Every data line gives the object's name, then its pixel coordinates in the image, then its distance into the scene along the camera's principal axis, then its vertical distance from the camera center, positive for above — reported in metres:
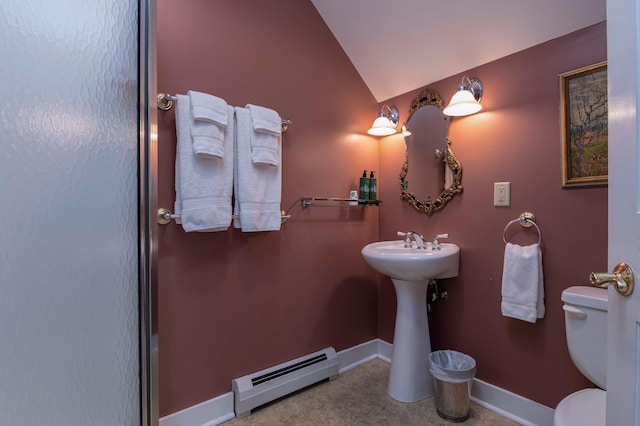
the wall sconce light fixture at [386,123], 2.02 +0.59
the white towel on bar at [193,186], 1.30 +0.12
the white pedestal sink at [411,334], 1.63 -0.67
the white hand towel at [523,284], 1.40 -0.34
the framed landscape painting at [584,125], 1.27 +0.37
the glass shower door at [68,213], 0.61 +0.00
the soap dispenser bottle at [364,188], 2.04 +0.16
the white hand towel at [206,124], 1.29 +0.38
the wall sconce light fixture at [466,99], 1.58 +0.59
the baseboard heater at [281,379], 1.52 -0.90
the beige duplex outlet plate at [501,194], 1.55 +0.09
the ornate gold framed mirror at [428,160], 1.80 +0.32
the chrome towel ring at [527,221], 1.45 -0.04
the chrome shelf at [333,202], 1.82 +0.07
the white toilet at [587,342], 0.97 -0.48
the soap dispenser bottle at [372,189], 2.06 +0.16
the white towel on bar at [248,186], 1.45 +0.12
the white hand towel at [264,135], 1.48 +0.38
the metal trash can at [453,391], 1.47 -0.87
